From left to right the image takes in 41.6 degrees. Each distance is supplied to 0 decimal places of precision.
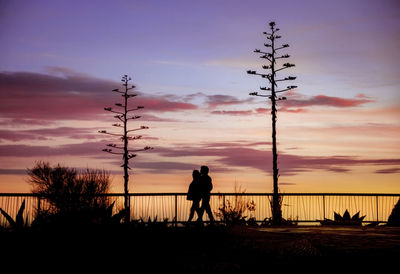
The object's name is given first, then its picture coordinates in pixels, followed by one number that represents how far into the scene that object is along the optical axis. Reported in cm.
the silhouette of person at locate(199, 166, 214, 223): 1856
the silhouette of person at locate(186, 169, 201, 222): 1861
